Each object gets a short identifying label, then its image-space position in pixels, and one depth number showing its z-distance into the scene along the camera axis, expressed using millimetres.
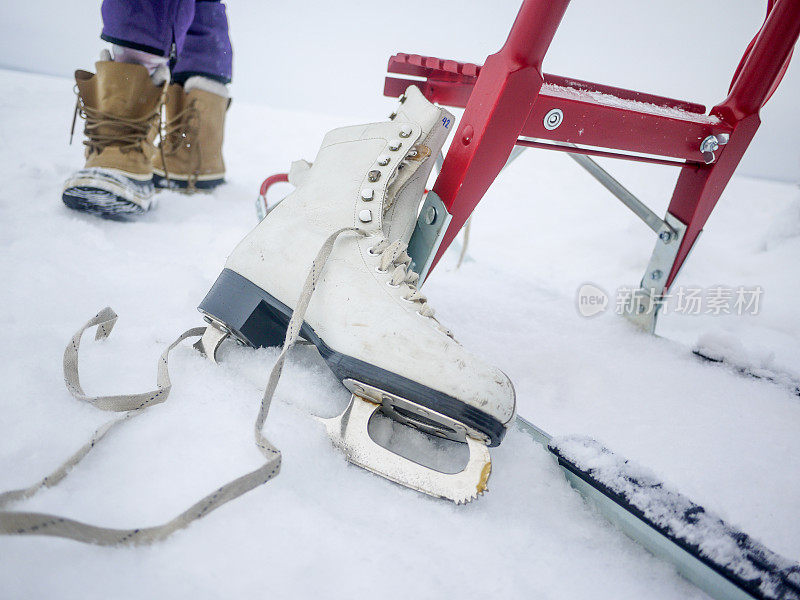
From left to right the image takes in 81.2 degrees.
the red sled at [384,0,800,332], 610
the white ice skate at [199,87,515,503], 473
